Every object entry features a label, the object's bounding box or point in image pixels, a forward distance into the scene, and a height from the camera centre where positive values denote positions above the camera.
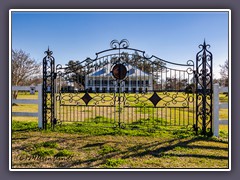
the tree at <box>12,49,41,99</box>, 12.06 +1.31
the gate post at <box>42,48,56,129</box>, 6.44 +0.15
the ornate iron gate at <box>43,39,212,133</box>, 5.80 +0.30
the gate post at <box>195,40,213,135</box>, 5.70 +0.03
